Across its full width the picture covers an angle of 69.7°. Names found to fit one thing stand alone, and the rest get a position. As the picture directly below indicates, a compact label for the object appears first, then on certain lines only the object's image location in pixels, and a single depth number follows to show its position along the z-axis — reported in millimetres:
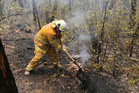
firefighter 3340
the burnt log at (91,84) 2604
